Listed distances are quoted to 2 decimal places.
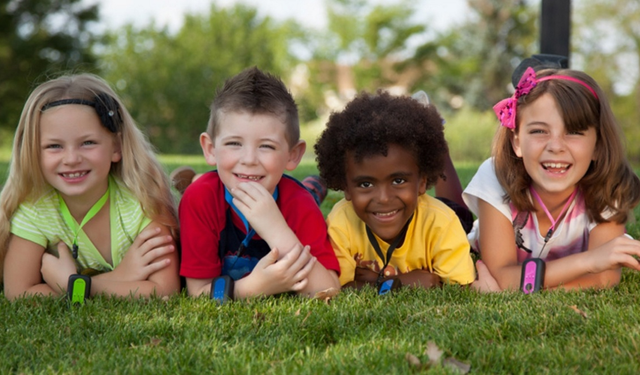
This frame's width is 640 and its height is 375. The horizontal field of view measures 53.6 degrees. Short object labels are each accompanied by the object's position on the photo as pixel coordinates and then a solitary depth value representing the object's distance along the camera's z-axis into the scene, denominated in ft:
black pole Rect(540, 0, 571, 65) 24.34
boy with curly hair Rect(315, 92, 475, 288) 11.53
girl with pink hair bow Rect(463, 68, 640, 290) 11.81
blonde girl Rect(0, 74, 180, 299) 11.46
